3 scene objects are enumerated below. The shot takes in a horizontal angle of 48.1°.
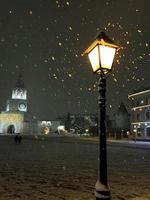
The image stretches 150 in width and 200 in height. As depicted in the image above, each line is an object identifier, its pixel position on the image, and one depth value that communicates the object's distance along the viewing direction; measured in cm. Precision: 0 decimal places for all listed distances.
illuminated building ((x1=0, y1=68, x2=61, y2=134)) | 7633
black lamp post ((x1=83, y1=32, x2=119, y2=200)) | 327
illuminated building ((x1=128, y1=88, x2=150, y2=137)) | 3385
